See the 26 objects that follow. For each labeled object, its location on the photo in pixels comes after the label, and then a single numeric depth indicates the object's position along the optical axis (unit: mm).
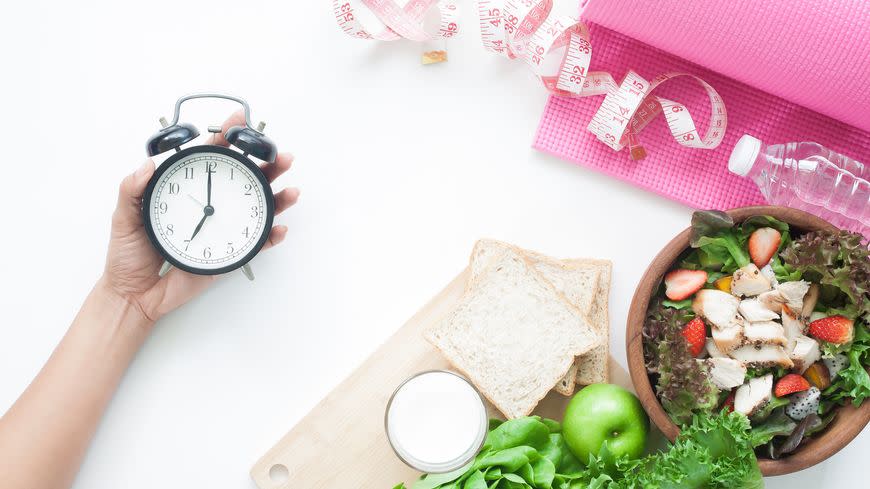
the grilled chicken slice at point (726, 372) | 976
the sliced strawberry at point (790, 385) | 976
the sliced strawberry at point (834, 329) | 962
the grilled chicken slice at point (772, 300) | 983
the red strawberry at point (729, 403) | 991
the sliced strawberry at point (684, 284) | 999
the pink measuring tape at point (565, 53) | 1073
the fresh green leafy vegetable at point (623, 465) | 940
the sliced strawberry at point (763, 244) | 991
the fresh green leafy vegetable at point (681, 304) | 1002
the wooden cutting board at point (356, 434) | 1072
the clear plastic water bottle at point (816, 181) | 1067
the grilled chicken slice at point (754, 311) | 982
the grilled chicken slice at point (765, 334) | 975
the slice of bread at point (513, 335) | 1054
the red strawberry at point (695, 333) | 990
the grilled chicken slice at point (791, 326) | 981
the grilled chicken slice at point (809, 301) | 984
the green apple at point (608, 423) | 1010
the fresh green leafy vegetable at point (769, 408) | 975
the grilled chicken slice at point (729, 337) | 978
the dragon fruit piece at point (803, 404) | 977
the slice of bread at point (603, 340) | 1066
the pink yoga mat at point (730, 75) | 991
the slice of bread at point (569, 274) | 1069
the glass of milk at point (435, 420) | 1019
